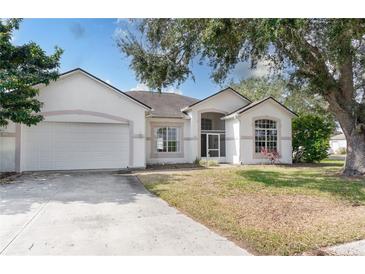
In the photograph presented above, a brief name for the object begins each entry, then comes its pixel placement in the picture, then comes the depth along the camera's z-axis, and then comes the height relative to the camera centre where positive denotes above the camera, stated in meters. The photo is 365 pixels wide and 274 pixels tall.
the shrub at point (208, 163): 17.01 -1.16
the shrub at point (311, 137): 18.94 +0.45
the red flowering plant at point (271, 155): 17.80 -0.71
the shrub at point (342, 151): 41.21 -1.09
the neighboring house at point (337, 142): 48.25 +0.29
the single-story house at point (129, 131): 13.23 +0.75
